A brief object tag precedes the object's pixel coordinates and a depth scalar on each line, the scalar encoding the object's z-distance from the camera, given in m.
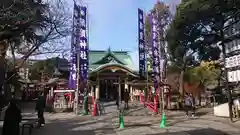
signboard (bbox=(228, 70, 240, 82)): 10.17
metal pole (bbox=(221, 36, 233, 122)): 10.55
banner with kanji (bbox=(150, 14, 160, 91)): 12.68
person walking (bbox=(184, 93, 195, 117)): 12.29
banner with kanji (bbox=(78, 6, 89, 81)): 14.00
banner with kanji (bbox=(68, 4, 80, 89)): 13.72
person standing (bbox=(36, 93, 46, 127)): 9.01
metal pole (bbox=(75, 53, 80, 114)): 13.45
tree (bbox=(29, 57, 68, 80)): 23.76
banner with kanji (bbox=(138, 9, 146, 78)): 14.47
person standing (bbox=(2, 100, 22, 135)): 5.75
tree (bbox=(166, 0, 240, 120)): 11.03
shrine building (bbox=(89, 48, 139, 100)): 20.37
